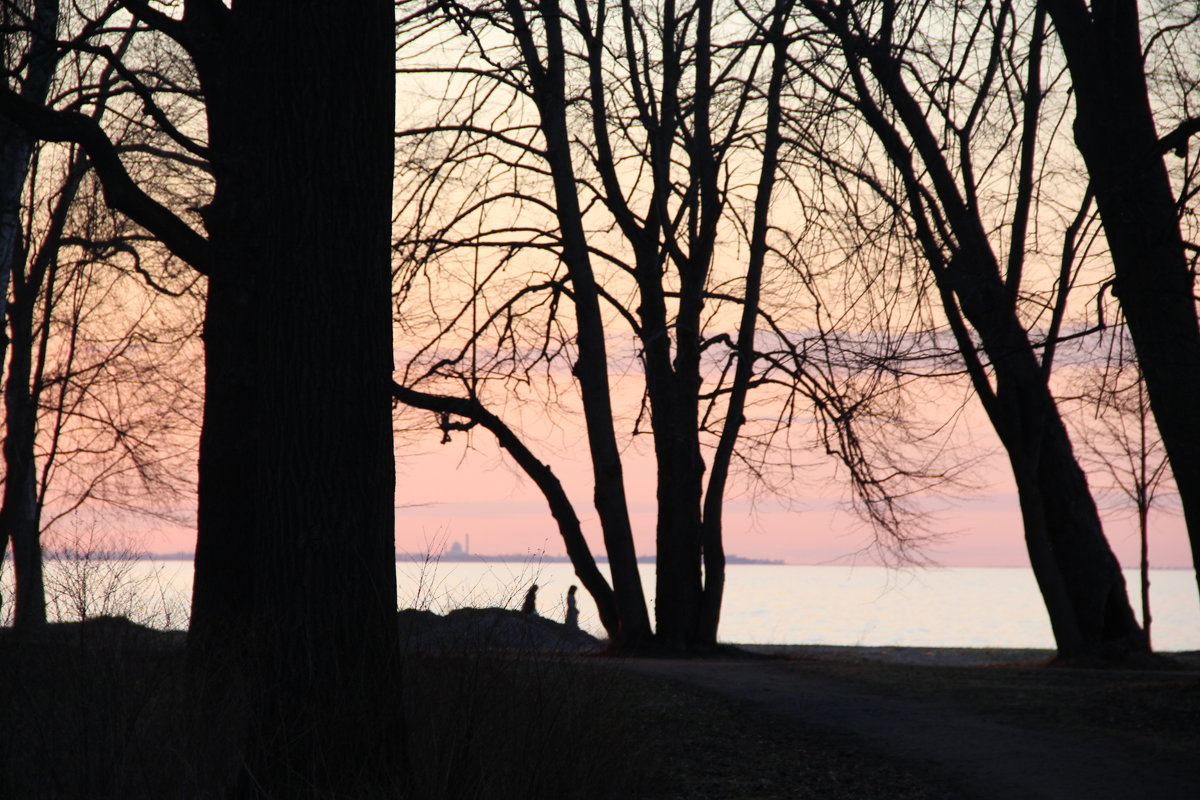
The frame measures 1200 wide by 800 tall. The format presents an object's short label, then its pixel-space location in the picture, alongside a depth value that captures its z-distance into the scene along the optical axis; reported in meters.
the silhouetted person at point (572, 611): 21.66
